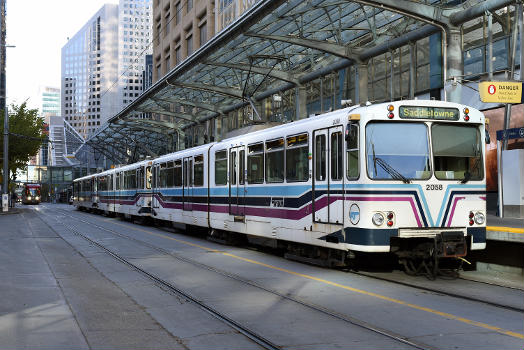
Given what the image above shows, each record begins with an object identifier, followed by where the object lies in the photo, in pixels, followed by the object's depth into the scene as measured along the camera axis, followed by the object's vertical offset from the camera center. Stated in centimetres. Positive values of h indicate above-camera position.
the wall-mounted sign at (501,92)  1474 +245
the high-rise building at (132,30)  19150 +5302
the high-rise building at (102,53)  19250 +4614
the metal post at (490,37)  1797 +469
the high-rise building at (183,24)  4559 +1475
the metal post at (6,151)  4247 +336
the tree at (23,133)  5103 +555
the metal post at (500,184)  1533 +21
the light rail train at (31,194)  8788 +64
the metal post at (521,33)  1586 +436
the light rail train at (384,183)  1045 +20
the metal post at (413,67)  2249 +467
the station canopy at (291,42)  1888 +625
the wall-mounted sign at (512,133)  1538 +151
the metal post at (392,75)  2372 +464
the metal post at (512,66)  1665 +364
